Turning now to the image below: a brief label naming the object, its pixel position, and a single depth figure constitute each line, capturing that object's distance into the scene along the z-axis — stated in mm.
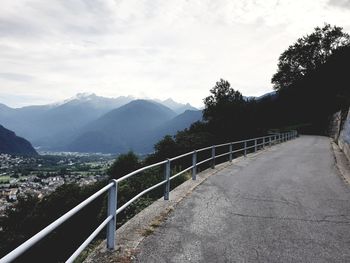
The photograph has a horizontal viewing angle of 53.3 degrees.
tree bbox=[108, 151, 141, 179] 42038
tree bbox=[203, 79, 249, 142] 60469
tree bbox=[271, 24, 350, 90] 79625
